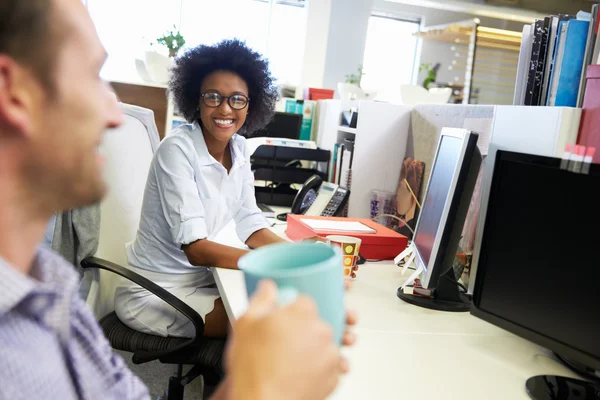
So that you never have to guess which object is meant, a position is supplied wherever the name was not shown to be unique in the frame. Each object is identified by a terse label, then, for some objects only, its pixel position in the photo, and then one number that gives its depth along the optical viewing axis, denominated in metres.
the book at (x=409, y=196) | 2.19
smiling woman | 1.67
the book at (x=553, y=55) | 1.46
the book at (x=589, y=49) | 1.35
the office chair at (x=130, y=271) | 1.59
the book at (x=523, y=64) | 1.56
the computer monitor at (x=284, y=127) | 3.33
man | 0.47
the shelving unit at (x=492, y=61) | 7.60
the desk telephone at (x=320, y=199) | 2.31
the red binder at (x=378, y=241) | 1.87
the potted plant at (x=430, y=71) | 7.33
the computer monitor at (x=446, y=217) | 1.29
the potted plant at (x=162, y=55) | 3.32
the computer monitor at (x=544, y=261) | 1.00
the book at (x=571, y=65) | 1.40
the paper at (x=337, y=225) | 1.88
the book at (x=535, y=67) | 1.51
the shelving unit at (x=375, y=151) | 2.36
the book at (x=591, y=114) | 1.26
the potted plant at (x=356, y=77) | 7.02
